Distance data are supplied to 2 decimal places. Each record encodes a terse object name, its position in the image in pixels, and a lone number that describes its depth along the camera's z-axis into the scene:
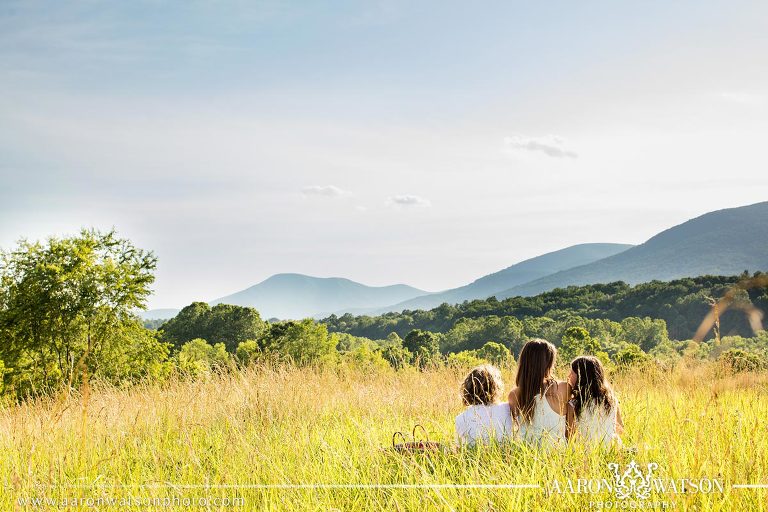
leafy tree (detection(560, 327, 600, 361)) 39.76
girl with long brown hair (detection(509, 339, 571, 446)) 4.69
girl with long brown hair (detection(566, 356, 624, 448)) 4.43
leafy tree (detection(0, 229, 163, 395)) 24.45
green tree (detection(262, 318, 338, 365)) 40.19
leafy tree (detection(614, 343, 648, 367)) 30.36
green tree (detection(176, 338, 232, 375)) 51.28
